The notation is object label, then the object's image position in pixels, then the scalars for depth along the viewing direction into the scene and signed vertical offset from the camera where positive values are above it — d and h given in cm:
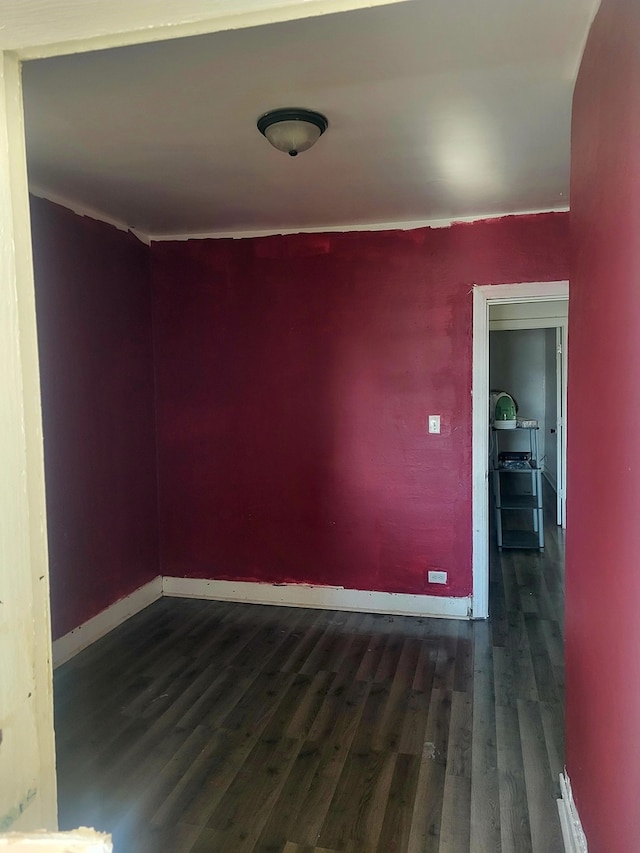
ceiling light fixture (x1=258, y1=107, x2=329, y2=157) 200 +91
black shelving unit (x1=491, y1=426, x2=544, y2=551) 508 -88
